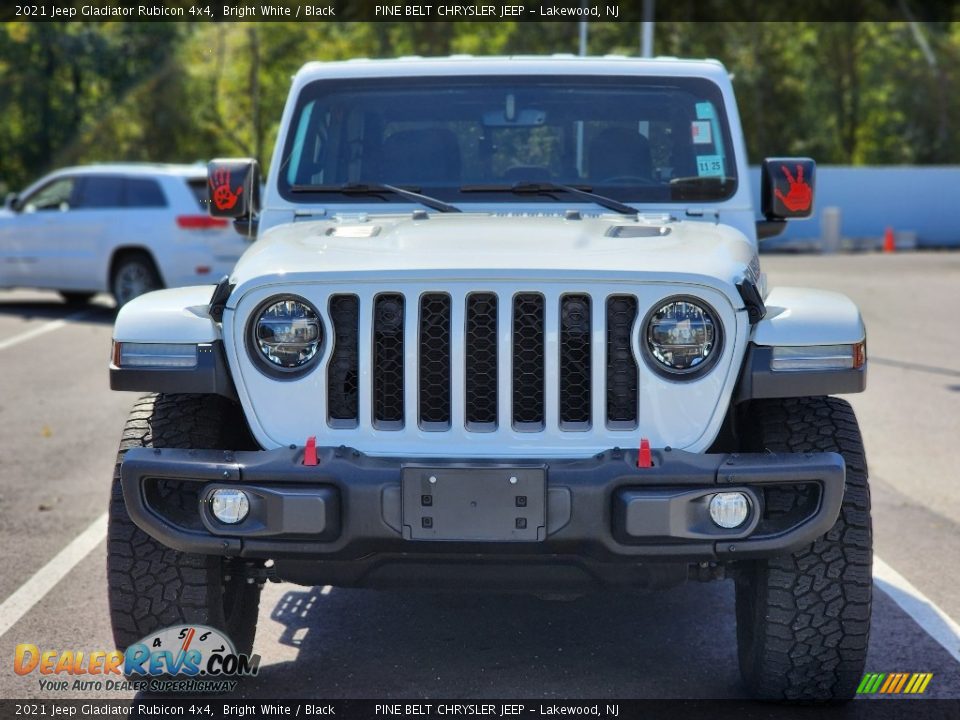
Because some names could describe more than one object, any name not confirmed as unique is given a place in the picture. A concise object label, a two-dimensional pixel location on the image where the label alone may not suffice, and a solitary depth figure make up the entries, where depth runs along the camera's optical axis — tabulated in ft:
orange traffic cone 101.96
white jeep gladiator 12.84
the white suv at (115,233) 52.85
